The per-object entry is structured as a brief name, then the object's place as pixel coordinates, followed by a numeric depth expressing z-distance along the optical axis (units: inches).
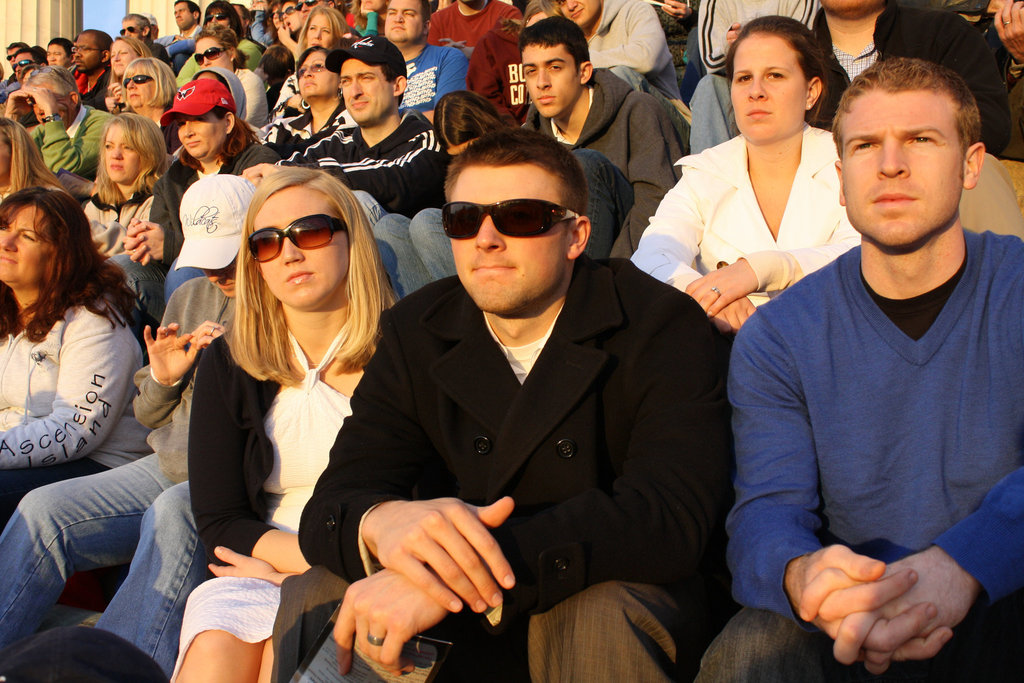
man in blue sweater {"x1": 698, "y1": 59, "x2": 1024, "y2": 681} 78.9
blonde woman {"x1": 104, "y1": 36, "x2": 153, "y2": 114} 397.7
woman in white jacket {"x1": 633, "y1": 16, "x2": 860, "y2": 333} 138.9
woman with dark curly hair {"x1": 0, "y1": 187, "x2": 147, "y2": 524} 155.9
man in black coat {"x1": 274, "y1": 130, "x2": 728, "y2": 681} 83.0
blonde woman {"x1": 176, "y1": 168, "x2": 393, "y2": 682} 120.2
